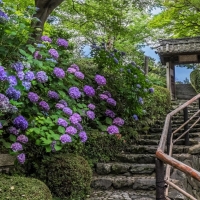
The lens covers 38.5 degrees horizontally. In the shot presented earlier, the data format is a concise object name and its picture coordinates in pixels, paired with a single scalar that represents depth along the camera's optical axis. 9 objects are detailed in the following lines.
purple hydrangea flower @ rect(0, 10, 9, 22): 2.82
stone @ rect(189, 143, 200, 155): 4.81
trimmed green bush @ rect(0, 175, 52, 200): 2.35
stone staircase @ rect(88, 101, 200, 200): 3.71
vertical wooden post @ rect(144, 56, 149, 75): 10.44
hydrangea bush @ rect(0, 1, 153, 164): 2.68
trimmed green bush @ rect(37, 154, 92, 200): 3.21
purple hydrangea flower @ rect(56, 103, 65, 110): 3.47
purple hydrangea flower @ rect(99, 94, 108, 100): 5.00
